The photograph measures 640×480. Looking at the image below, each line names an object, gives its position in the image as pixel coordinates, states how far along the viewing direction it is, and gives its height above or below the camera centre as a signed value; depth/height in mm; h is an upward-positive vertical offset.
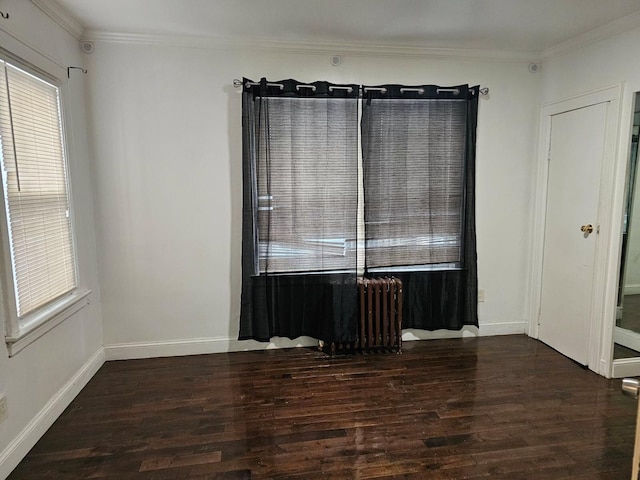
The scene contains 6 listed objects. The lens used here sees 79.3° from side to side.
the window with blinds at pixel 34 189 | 2096 +43
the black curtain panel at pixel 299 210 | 3113 -124
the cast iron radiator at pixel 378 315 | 3305 -1037
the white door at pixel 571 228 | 3000 -290
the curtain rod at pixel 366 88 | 3080 +881
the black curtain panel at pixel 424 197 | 3260 -20
